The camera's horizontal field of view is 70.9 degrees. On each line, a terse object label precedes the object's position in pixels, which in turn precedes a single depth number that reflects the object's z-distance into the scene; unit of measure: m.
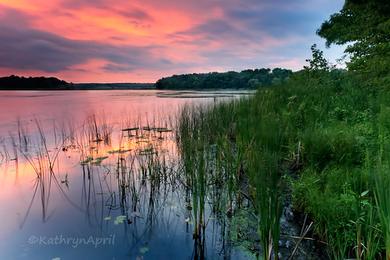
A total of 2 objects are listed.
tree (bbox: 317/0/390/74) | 7.95
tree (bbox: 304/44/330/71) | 11.15
